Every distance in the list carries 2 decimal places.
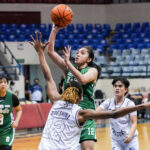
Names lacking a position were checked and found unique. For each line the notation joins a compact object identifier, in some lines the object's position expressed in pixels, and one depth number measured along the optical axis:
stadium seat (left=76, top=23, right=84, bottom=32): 27.55
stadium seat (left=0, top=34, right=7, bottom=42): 24.46
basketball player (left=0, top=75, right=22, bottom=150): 7.23
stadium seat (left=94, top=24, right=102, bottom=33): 28.02
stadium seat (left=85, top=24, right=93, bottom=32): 27.95
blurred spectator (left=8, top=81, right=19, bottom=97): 19.15
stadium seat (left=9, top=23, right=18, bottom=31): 25.83
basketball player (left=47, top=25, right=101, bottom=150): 5.91
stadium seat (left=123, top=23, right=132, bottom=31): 28.43
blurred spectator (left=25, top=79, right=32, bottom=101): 20.33
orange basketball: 6.32
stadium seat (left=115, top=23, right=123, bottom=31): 28.51
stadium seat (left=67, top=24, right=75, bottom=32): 27.30
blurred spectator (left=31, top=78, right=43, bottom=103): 20.70
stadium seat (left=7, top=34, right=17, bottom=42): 24.59
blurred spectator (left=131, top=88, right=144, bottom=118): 18.92
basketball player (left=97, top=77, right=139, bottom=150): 6.84
